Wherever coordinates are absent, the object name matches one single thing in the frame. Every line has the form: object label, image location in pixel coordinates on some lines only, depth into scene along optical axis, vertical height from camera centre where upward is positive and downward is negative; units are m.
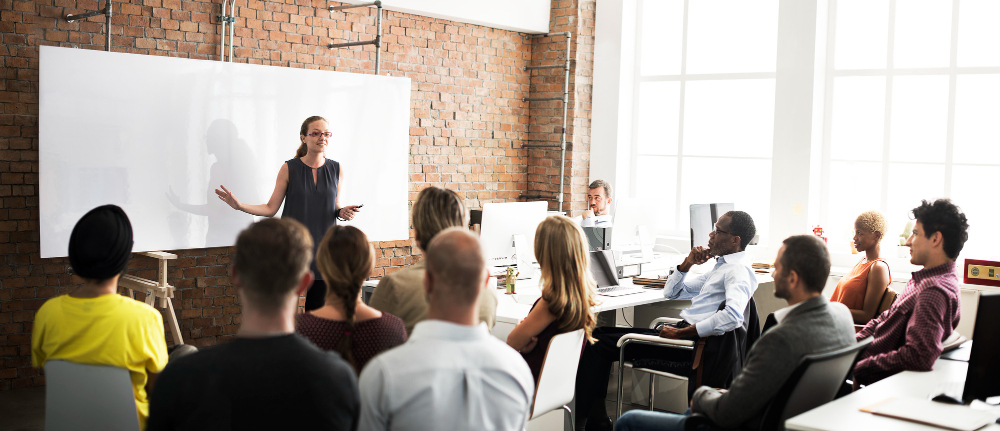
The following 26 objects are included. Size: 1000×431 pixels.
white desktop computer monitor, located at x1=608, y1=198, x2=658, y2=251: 6.08 -0.26
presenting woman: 4.95 -0.07
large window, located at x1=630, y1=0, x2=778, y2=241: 7.69 +0.81
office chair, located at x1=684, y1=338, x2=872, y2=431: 2.45 -0.59
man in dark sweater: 1.60 -0.39
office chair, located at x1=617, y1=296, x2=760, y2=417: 3.89 -0.77
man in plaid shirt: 3.10 -0.42
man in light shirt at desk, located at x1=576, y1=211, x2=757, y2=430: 3.89 -0.62
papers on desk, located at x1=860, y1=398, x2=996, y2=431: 2.39 -0.65
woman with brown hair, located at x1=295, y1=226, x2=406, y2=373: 2.33 -0.40
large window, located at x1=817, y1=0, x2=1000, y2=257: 6.62 +0.70
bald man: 1.77 -0.40
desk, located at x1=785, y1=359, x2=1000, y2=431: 2.37 -0.66
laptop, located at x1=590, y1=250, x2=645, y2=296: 5.07 -0.54
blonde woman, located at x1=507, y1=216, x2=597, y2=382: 3.34 -0.46
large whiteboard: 4.77 +0.22
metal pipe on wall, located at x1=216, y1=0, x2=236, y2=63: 5.66 +1.05
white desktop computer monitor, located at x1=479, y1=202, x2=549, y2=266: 4.82 -0.26
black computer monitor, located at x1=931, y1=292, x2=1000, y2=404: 2.66 -0.51
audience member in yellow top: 2.37 -0.43
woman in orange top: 4.44 -0.45
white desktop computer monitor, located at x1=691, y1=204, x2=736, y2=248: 6.05 -0.24
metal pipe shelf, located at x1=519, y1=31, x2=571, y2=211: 8.00 +0.41
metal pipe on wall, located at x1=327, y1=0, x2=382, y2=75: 6.25 +1.03
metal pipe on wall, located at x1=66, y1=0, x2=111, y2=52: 4.99 +0.90
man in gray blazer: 2.51 -0.45
